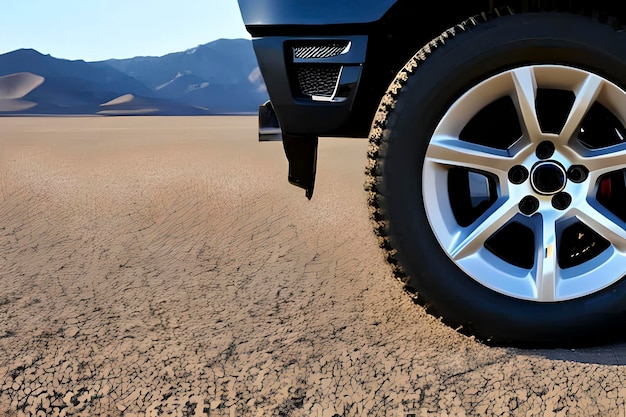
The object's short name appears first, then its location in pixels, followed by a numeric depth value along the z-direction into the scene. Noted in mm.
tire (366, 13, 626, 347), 1937
